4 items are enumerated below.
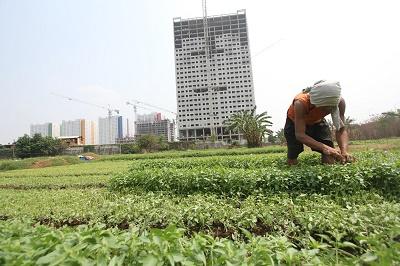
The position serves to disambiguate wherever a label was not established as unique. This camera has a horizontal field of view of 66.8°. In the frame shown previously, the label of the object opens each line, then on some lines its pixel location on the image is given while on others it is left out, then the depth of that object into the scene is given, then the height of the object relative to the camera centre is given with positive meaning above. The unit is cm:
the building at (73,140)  7615 +450
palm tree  3688 +258
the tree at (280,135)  4645 +202
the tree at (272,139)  5805 +170
